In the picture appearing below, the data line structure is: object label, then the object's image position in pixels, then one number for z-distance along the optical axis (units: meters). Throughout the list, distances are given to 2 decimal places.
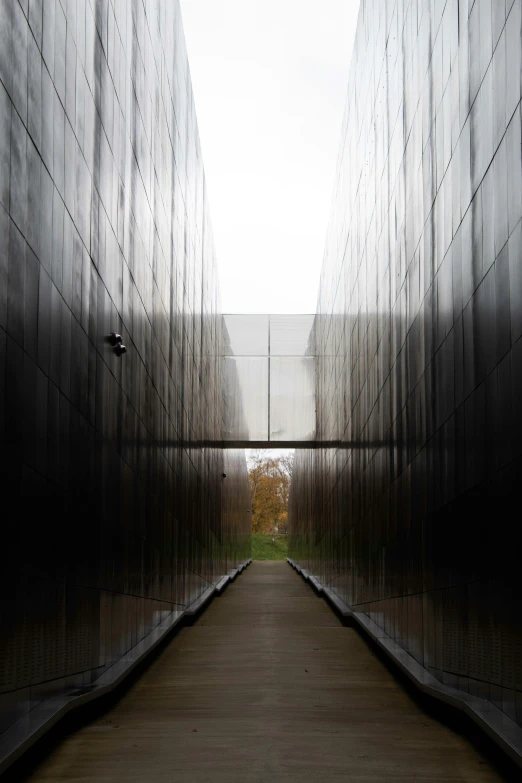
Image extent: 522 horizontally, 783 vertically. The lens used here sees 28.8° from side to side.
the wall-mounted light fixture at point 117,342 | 11.09
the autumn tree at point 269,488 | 82.31
